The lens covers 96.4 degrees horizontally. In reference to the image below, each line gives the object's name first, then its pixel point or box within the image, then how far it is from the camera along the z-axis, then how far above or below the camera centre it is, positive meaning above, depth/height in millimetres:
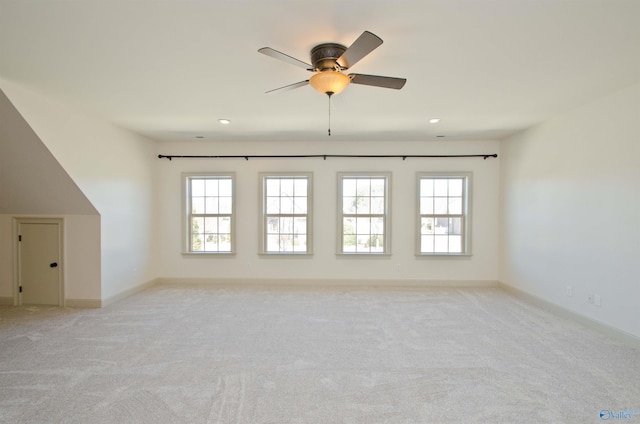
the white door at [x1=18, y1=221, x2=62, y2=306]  4207 -836
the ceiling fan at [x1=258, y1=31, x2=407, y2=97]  2162 +1026
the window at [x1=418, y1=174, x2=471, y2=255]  5469 -78
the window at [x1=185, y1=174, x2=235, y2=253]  5613 -108
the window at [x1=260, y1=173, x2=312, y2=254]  5543 -98
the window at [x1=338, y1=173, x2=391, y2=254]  5523 -69
